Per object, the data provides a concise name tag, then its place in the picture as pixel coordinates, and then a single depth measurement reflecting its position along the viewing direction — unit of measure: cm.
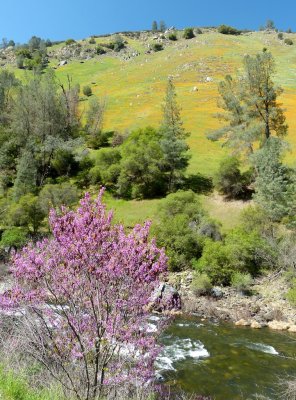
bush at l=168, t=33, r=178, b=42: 16625
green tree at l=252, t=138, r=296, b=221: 3572
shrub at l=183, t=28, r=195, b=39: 16250
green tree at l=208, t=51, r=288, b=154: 4459
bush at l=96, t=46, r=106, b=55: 16288
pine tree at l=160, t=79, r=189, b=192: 5150
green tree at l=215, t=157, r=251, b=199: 4753
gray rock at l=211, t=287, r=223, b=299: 3083
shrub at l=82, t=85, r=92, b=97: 10512
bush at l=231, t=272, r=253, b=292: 3128
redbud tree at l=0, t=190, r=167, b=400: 720
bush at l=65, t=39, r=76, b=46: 18150
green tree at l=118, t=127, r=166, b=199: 5175
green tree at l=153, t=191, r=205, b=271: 3644
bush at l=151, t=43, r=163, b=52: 15349
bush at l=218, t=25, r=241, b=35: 16625
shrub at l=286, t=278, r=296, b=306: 2789
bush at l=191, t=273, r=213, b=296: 3131
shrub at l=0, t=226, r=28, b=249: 3809
